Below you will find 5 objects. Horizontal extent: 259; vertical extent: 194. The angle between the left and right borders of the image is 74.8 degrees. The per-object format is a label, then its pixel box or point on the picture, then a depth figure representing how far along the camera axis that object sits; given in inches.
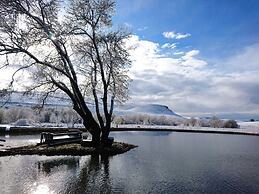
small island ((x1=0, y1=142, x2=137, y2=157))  451.4
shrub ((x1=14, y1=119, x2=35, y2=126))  1320.9
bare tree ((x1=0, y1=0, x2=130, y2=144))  514.3
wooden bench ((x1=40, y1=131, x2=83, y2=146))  532.3
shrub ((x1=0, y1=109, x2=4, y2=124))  1793.4
